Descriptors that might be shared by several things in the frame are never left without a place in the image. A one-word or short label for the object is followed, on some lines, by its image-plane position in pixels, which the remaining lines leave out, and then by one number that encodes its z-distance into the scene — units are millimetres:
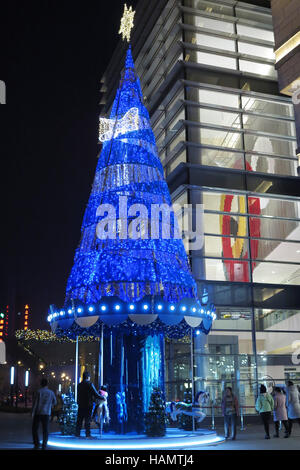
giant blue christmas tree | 13406
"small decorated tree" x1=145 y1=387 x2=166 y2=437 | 13078
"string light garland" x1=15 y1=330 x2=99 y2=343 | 33469
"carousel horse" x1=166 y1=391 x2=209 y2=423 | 15211
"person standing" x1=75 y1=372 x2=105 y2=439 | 12834
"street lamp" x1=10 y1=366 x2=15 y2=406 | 39794
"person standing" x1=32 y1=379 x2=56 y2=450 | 11578
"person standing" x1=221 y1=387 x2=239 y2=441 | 14273
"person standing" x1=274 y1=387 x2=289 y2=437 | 15009
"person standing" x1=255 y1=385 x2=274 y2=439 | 14758
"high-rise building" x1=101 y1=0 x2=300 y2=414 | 24672
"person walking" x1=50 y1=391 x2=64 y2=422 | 22686
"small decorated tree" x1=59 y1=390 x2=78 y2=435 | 14016
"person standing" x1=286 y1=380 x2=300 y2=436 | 14977
